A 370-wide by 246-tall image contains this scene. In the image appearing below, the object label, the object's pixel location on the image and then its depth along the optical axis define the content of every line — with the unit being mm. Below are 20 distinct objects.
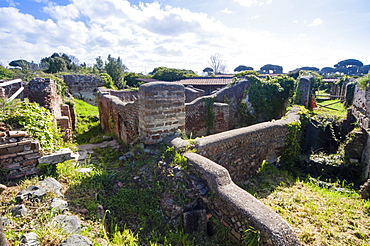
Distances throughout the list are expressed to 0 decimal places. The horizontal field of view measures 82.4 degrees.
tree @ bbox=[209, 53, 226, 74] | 56125
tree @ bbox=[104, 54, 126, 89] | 25817
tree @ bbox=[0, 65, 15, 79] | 15500
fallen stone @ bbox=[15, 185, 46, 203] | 2496
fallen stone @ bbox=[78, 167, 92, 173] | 3560
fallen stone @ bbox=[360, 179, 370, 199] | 4836
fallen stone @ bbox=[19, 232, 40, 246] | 1833
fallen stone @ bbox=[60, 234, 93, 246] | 1915
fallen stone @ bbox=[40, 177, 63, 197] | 2777
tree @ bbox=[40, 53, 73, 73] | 26531
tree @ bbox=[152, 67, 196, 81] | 30062
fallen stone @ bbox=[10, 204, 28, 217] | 2272
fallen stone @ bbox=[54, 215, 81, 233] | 2172
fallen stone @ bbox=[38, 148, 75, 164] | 3281
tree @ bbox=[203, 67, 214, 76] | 62331
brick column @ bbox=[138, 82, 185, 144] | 3864
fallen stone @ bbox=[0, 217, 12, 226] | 2121
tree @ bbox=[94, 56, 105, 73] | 32031
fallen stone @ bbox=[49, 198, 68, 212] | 2447
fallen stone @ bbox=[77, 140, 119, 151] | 5665
